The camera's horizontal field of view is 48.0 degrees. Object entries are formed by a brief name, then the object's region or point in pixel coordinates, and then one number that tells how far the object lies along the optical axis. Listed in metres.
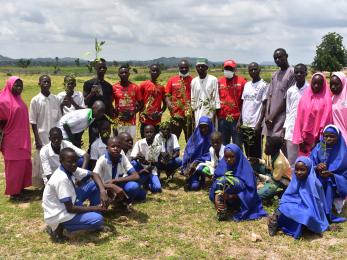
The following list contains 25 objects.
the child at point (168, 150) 7.32
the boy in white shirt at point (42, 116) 6.73
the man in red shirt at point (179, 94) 7.40
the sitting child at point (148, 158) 7.02
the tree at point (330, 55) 61.34
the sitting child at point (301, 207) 5.07
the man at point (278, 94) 6.74
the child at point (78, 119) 6.49
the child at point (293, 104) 6.40
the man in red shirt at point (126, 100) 7.26
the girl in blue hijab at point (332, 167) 5.68
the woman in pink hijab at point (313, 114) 6.06
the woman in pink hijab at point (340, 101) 6.16
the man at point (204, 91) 7.38
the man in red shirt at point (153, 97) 7.53
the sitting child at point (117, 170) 5.87
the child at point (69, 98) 6.94
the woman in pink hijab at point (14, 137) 6.47
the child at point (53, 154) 5.97
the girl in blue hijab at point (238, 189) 5.73
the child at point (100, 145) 6.58
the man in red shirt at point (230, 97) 7.45
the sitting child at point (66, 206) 4.88
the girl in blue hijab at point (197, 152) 7.18
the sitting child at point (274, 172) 6.25
